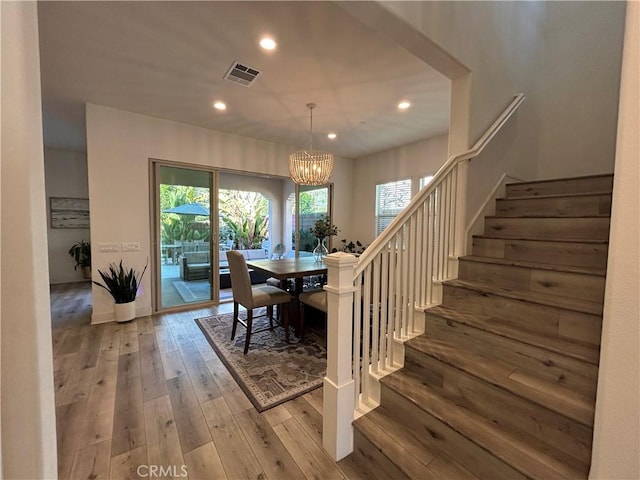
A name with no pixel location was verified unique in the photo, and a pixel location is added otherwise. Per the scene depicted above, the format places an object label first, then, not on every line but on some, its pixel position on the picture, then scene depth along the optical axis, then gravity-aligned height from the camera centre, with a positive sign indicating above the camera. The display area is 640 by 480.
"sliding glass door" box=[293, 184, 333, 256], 5.71 +0.31
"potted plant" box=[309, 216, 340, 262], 3.72 -0.08
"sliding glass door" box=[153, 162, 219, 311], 3.91 -0.20
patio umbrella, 4.11 +0.23
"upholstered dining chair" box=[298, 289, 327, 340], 2.86 -0.81
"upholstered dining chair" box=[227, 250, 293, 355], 2.69 -0.74
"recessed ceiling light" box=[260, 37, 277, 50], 2.12 +1.46
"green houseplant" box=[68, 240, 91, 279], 5.67 -0.67
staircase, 1.14 -0.73
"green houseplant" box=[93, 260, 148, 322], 3.41 -0.84
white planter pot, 3.44 -1.13
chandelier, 3.53 +0.80
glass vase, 3.72 -0.37
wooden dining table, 2.85 -0.49
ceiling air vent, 2.49 +1.46
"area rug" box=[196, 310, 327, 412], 2.10 -1.28
